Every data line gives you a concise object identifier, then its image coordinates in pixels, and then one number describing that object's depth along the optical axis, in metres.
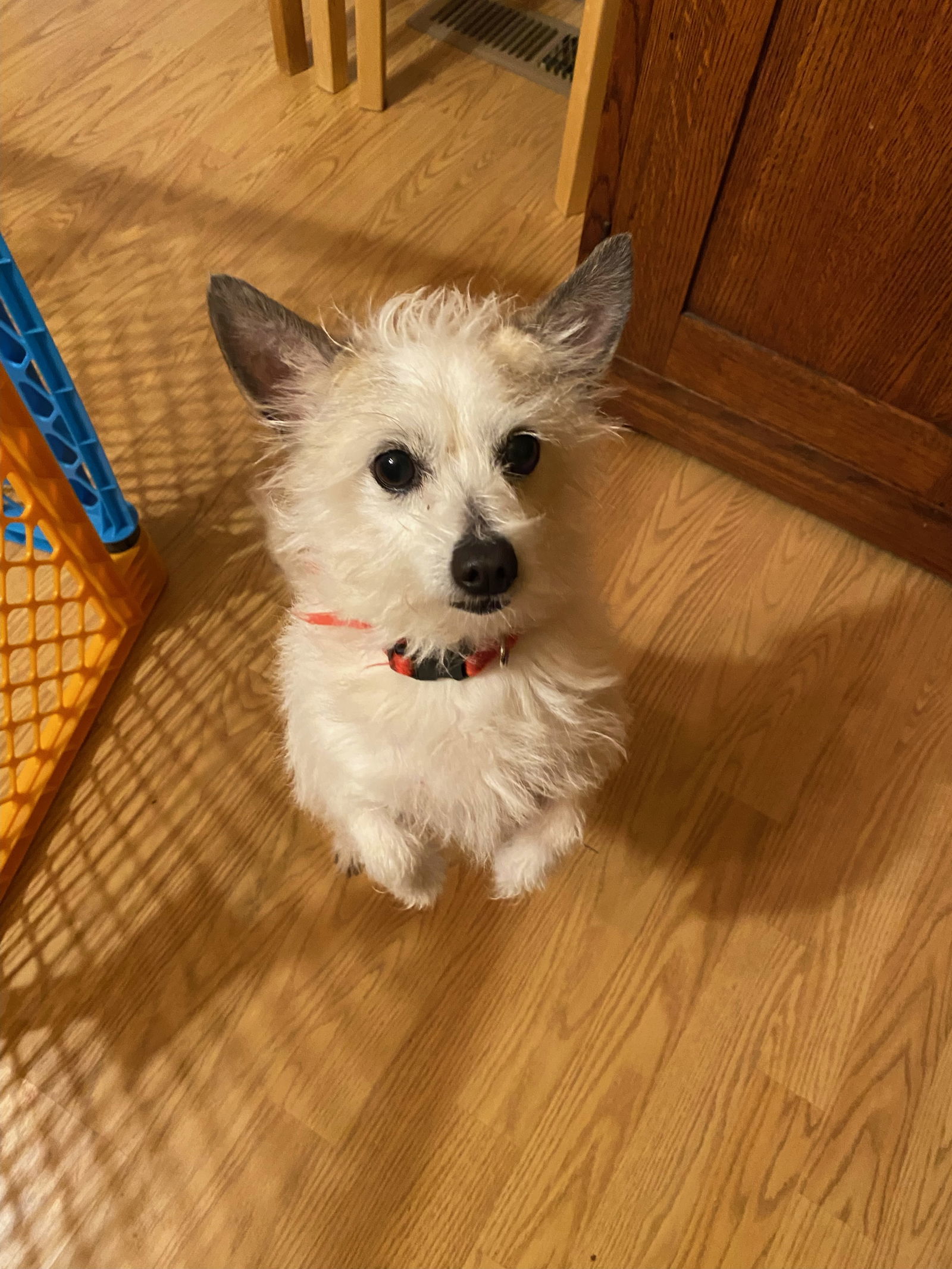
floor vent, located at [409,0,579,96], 2.12
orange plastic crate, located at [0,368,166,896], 1.15
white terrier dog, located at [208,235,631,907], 0.79
